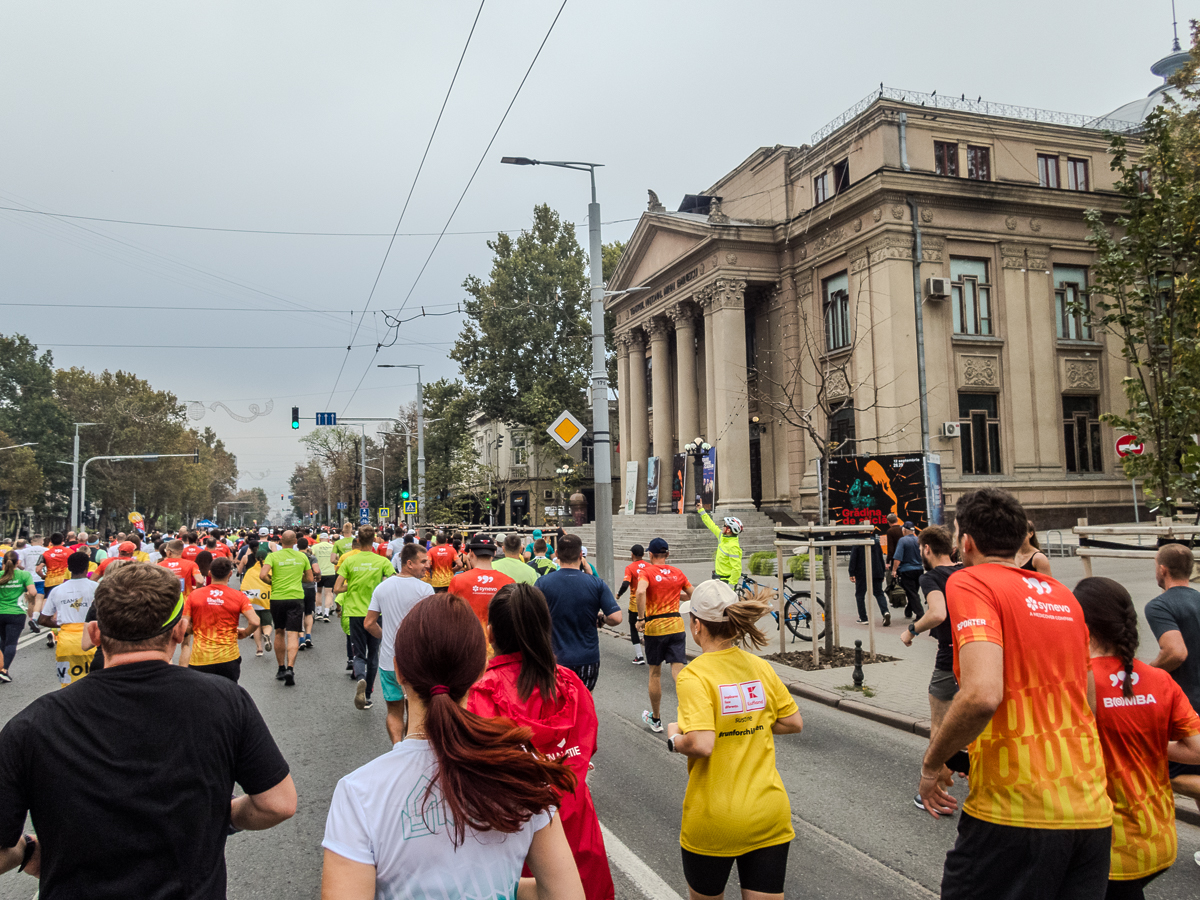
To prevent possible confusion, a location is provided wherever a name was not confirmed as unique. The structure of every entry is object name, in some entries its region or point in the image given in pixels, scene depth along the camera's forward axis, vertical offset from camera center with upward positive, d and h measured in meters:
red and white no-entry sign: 13.91 +0.45
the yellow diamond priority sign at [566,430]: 15.84 +1.11
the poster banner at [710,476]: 32.69 +0.27
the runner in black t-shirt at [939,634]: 5.84 -1.17
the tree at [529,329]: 51.06 +10.06
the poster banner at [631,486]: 38.34 -0.07
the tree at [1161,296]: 13.39 +3.05
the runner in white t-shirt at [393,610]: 7.00 -1.05
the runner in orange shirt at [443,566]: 11.19 -1.06
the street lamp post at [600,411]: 15.39 +1.45
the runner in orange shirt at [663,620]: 8.34 -1.41
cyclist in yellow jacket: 12.31 -1.11
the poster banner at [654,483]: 36.62 +0.05
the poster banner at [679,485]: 35.12 -0.07
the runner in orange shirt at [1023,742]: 2.68 -0.92
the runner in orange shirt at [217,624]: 7.73 -1.23
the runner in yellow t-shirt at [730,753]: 3.22 -1.12
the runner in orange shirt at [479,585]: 6.36 -0.76
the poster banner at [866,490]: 13.26 -0.19
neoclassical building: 27.31 +6.39
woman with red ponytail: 1.81 -0.73
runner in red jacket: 3.47 -0.88
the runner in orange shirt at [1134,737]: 3.07 -1.09
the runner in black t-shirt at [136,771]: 2.16 -0.76
